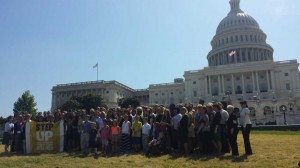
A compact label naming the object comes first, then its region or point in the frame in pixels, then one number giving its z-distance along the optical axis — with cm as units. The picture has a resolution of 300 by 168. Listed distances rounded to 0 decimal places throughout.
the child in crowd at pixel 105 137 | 1331
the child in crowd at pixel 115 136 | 1318
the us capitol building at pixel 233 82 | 7150
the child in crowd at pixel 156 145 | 1190
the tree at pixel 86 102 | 6303
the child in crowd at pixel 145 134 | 1277
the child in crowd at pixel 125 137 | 1322
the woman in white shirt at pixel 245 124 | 1076
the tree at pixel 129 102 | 7192
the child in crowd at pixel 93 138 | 1335
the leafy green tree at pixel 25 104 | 6433
